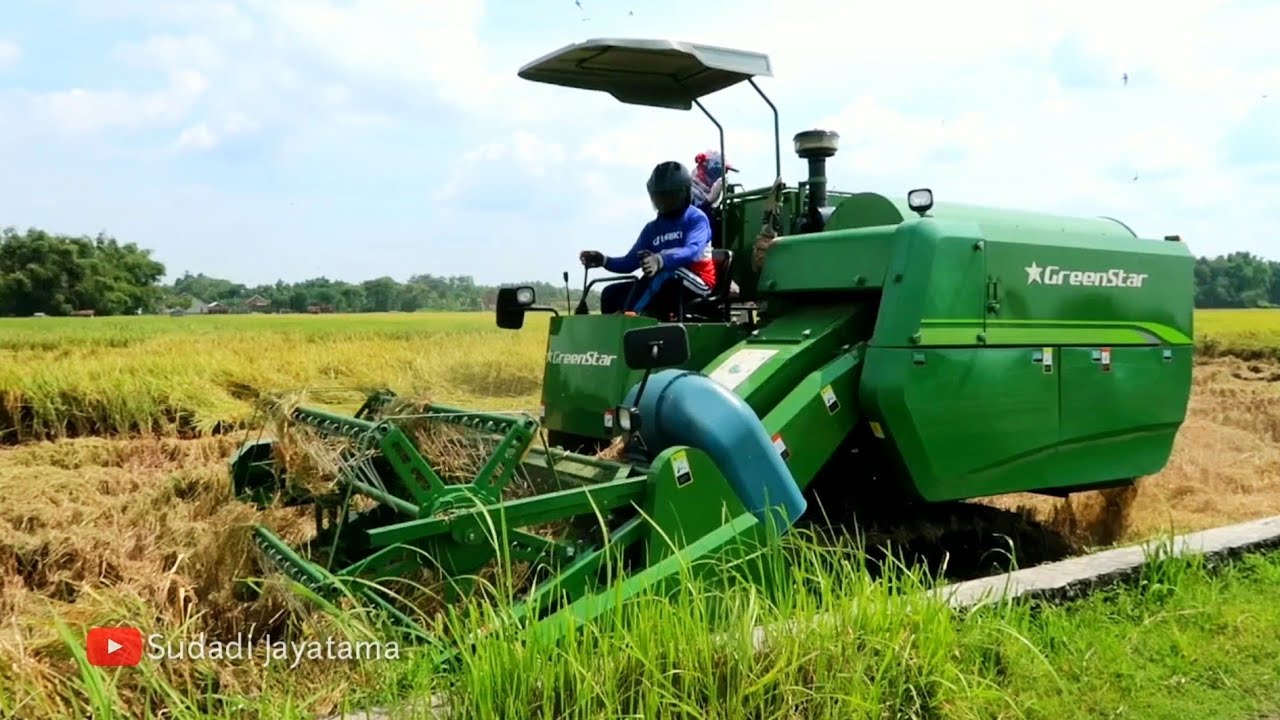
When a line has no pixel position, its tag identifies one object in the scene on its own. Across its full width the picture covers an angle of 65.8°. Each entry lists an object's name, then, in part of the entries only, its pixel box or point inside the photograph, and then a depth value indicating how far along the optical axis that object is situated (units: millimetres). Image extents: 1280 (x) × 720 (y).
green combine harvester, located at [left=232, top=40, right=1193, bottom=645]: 3436
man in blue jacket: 5191
